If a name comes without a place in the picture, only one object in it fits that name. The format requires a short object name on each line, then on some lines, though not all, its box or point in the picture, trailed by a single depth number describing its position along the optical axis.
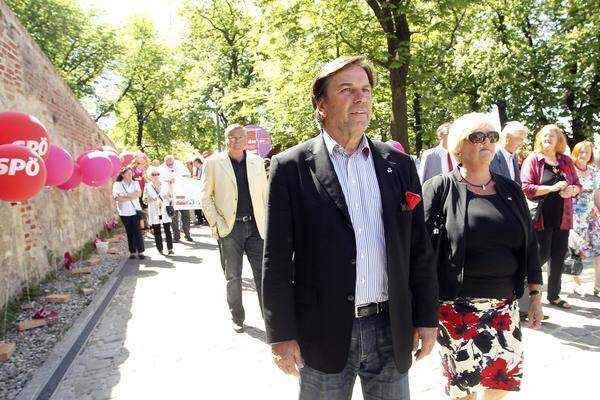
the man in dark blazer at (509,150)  4.97
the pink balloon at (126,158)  16.28
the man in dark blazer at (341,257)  1.95
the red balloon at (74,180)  8.12
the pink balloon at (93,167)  8.57
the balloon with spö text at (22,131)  5.20
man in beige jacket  5.16
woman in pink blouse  5.01
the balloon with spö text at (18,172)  4.73
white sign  12.00
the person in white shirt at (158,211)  10.78
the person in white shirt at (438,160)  6.24
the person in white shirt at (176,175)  12.58
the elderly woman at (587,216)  5.87
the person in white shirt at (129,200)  9.84
